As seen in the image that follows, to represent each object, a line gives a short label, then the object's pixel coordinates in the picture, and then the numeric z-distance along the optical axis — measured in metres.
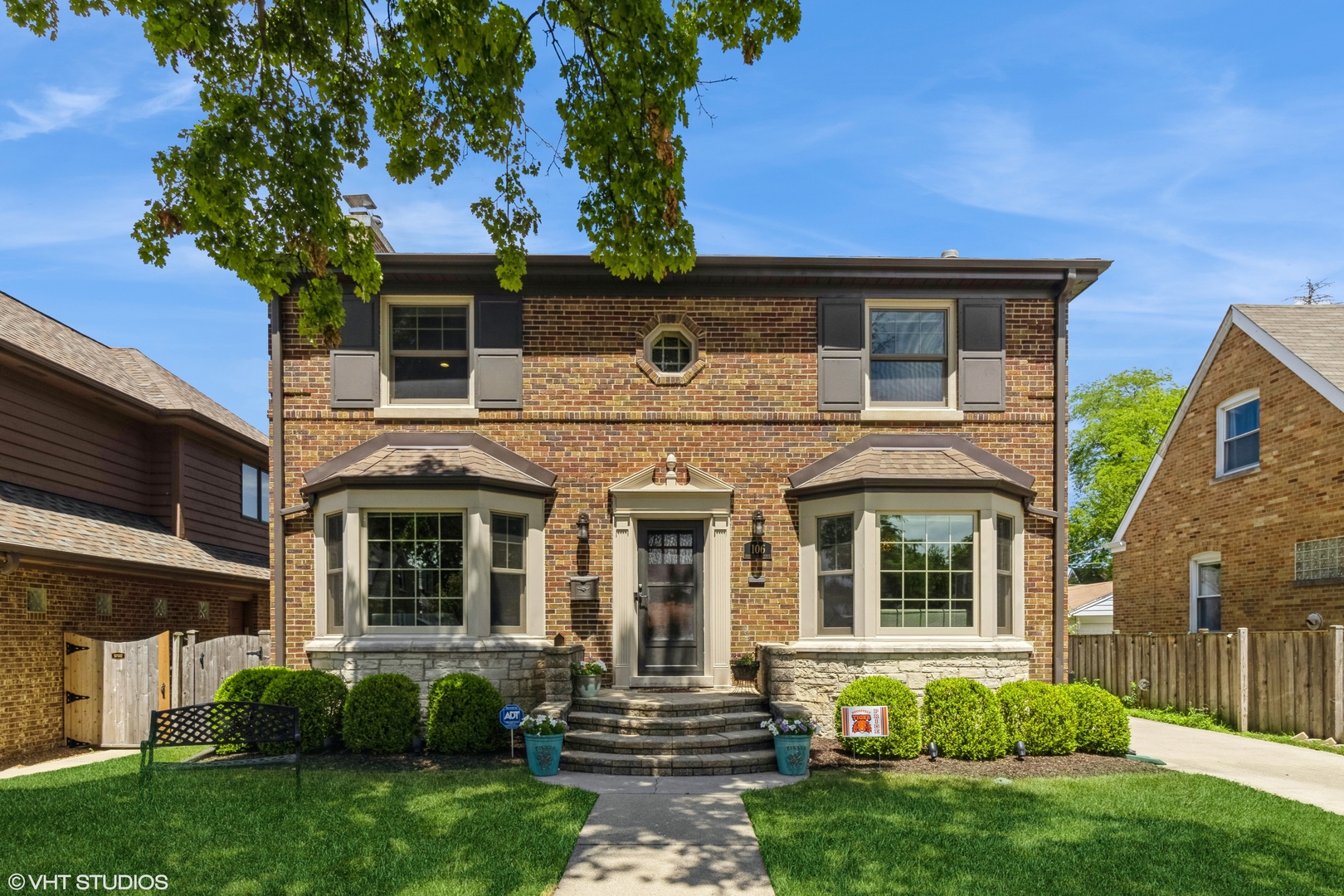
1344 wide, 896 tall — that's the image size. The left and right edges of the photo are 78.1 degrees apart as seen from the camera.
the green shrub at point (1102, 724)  9.29
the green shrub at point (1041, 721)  9.21
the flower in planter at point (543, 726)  8.37
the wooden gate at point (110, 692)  10.62
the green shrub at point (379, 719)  9.22
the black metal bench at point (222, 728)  7.43
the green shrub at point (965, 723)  9.02
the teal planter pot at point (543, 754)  8.29
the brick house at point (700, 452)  10.21
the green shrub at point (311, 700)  9.11
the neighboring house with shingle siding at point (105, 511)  10.12
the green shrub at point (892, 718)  8.98
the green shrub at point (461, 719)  9.18
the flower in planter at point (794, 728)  8.30
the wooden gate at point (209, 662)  11.18
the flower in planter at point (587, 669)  9.94
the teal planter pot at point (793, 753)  8.31
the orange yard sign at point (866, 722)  8.77
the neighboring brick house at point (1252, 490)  12.43
